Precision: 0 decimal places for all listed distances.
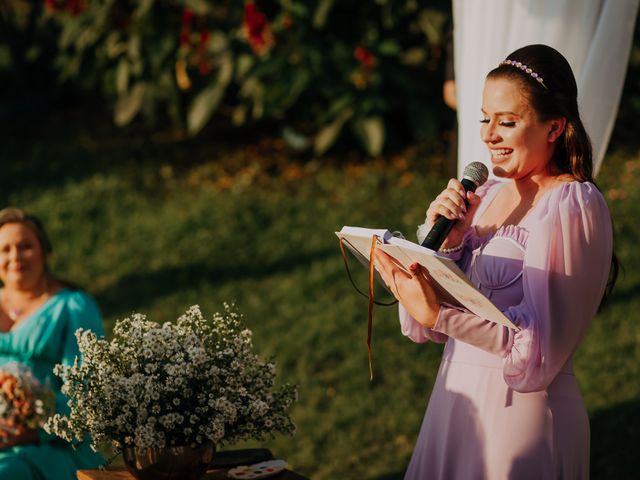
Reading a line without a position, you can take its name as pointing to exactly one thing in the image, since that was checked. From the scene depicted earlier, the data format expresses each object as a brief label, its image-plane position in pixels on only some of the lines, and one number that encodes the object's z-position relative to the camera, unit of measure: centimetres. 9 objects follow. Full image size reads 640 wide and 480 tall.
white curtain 639
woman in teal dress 791
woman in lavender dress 464
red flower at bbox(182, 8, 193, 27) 1538
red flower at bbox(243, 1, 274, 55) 1443
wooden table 601
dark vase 557
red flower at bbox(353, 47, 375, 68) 1489
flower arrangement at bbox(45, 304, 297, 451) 552
